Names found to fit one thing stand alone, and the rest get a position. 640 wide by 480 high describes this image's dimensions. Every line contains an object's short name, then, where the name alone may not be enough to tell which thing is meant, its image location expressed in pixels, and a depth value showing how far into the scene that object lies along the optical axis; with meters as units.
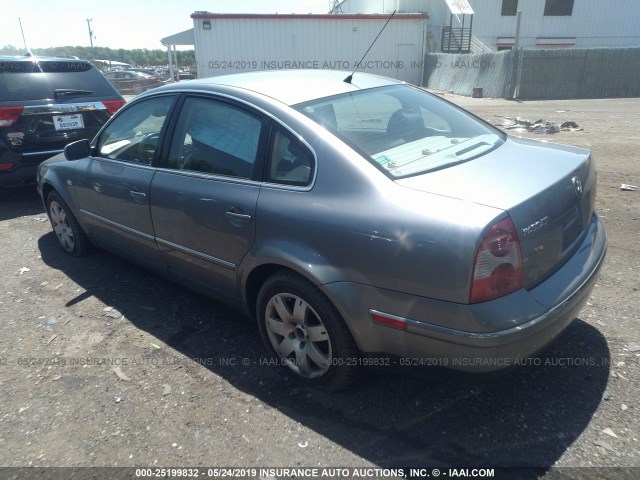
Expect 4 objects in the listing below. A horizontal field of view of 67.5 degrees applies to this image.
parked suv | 5.75
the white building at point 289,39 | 25.31
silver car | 2.05
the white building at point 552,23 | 31.53
